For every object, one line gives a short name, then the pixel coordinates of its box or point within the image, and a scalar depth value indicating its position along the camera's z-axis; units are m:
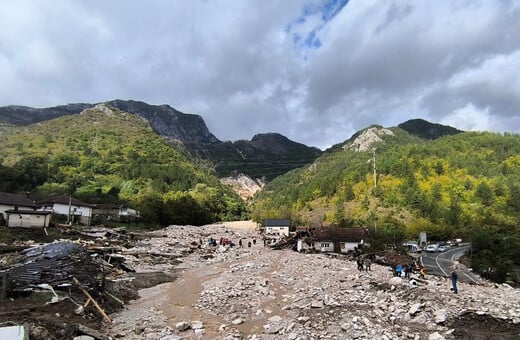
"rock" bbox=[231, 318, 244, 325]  18.55
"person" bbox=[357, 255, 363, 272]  33.31
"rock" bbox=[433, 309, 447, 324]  16.41
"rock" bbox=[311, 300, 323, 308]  19.82
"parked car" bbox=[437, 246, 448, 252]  72.54
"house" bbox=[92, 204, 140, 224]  76.69
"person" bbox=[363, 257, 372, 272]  33.19
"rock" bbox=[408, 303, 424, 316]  17.56
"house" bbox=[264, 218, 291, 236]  93.94
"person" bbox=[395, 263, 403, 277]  28.66
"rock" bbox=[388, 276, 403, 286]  23.30
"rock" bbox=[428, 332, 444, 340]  14.59
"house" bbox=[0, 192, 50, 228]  47.06
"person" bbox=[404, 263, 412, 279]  28.48
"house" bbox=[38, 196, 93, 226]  65.69
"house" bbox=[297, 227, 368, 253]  55.97
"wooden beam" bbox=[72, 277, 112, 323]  18.13
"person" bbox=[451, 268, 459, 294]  22.45
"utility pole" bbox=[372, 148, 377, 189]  114.62
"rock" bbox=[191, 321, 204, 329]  17.69
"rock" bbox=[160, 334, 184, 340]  15.87
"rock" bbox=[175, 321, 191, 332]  17.35
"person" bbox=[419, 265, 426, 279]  30.00
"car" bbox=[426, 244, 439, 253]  70.75
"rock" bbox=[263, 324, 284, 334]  16.73
